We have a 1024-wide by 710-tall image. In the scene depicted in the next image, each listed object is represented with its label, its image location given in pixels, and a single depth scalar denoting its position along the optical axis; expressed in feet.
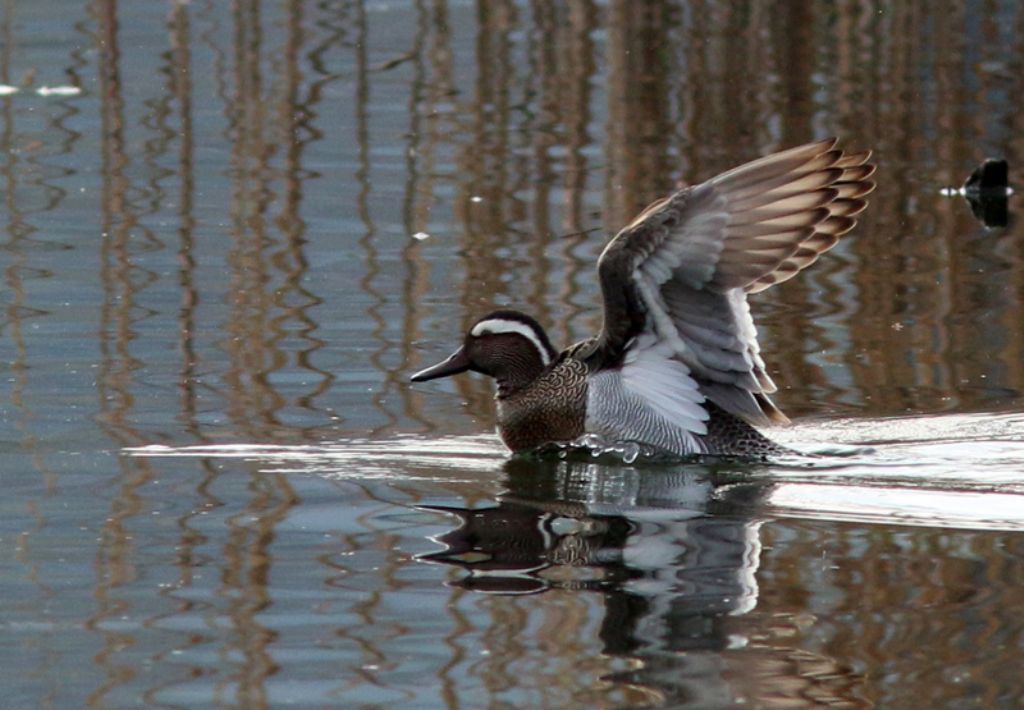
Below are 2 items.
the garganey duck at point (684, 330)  41.22
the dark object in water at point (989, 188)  69.82
